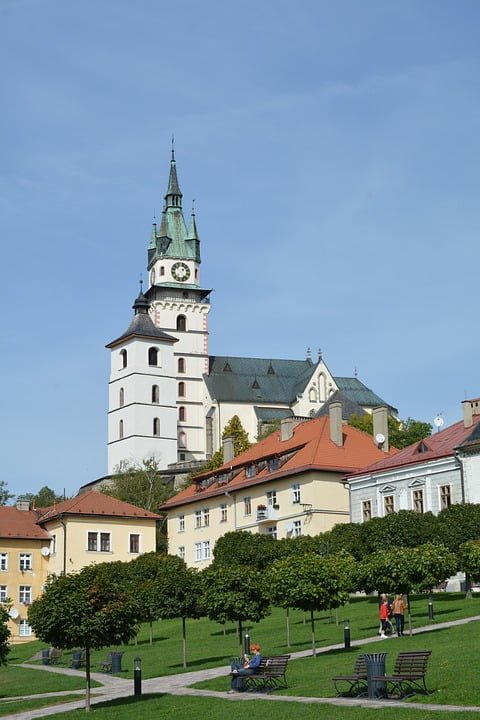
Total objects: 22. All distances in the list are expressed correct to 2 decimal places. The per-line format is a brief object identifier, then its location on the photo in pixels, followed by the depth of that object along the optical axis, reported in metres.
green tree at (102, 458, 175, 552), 106.81
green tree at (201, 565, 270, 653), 38.47
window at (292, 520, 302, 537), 69.25
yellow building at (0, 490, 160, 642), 74.31
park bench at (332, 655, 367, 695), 25.38
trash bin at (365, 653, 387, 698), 24.86
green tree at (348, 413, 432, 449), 97.75
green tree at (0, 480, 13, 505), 131.62
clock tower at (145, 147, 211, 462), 150.00
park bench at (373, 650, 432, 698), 24.30
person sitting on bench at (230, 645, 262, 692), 28.92
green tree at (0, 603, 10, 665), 31.02
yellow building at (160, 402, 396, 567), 68.94
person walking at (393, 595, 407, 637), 36.06
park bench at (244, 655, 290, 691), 28.62
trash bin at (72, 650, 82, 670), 43.06
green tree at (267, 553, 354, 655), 36.25
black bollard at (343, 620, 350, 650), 34.88
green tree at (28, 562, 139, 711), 29.84
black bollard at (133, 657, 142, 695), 30.27
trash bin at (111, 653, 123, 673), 39.88
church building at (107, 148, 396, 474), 141.62
